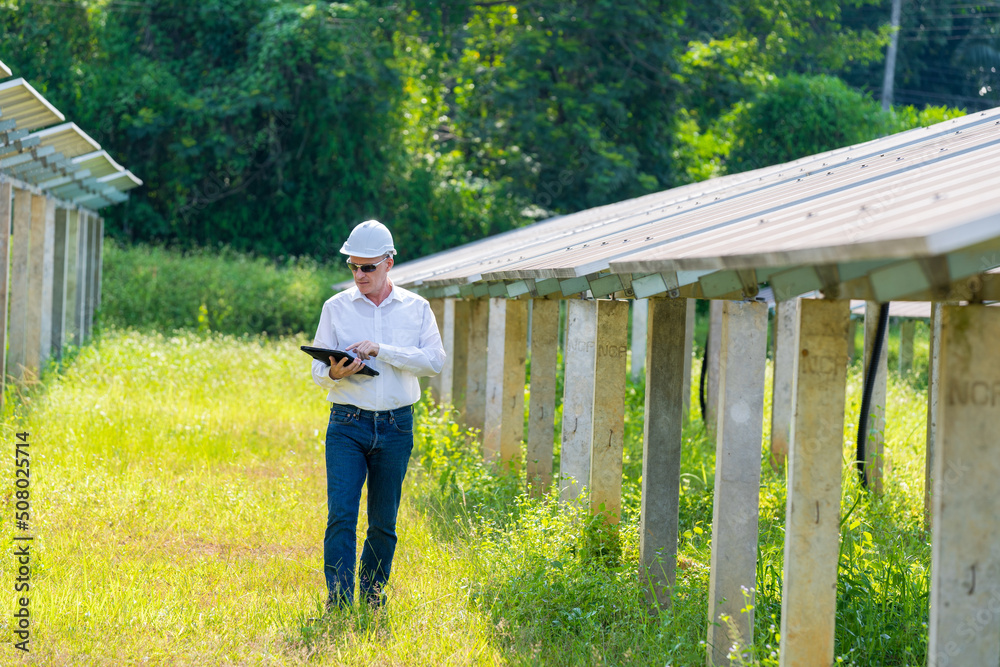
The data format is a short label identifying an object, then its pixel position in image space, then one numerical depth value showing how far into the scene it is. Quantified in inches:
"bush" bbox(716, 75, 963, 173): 966.4
